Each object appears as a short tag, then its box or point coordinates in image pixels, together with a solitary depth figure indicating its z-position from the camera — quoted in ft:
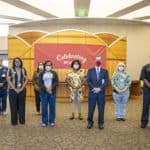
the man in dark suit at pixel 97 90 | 12.79
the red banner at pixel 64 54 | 21.21
